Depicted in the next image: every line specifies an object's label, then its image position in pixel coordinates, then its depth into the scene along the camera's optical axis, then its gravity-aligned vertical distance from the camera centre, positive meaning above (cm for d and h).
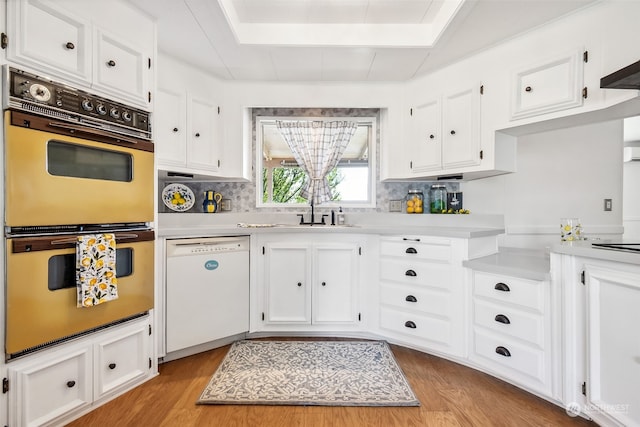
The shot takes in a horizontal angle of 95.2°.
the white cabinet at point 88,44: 131 +87
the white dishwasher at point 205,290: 205 -56
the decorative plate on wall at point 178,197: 273 +16
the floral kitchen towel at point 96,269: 146 -28
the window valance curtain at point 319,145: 296 +70
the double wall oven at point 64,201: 127 +7
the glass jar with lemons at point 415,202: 276 +12
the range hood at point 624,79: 126 +62
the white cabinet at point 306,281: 241 -55
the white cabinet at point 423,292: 206 -59
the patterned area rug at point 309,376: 166 -104
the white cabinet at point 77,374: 131 -82
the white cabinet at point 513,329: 163 -70
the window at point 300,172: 305 +45
